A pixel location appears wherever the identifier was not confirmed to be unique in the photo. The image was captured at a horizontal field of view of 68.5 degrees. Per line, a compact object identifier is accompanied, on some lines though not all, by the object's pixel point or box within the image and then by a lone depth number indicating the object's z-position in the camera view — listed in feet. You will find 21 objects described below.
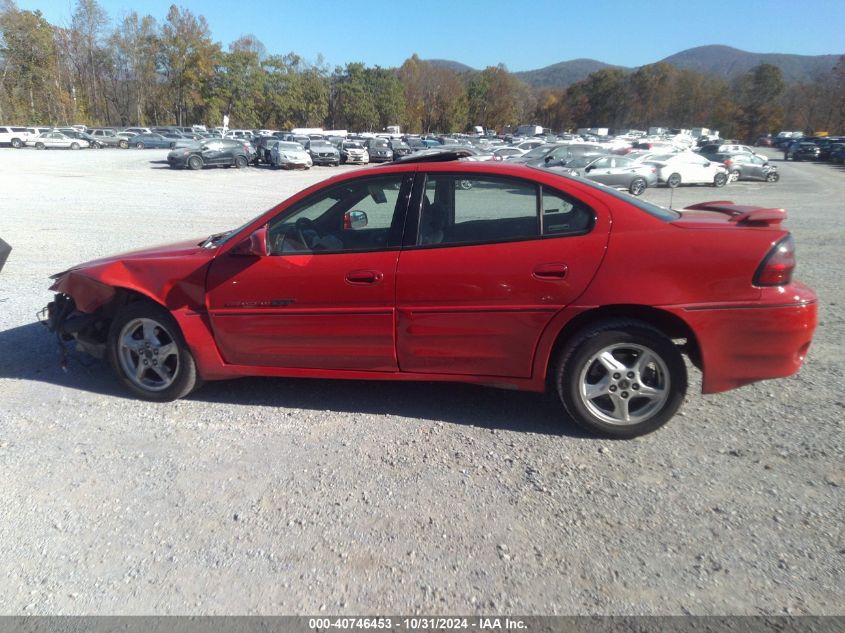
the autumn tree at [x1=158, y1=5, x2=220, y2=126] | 270.46
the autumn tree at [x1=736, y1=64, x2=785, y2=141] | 334.24
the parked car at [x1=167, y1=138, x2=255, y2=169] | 111.45
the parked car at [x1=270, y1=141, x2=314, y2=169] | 115.24
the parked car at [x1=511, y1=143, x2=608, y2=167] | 86.53
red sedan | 11.69
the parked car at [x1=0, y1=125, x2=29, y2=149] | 172.45
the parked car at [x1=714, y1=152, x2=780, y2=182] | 97.96
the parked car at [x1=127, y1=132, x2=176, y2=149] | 186.06
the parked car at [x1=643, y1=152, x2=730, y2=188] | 82.94
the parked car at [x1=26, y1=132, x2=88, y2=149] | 171.22
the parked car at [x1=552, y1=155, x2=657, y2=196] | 74.54
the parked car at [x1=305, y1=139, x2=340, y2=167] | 126.52
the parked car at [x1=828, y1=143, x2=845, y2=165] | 147.84
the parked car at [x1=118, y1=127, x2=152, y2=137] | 205.03
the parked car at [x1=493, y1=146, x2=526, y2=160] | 101.81
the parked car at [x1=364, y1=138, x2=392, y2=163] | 140.87
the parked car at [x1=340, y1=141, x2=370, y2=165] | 133.90
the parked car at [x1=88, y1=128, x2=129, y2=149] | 191.42
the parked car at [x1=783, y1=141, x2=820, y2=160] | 164.86
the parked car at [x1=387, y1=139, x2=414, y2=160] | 143.66
